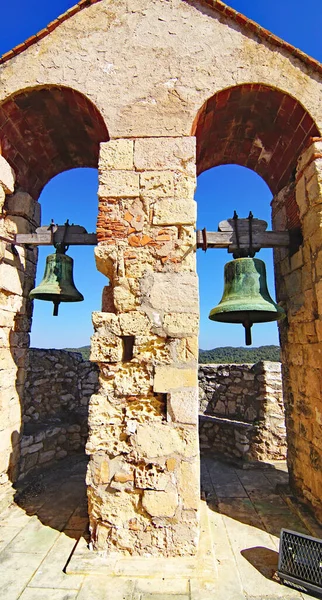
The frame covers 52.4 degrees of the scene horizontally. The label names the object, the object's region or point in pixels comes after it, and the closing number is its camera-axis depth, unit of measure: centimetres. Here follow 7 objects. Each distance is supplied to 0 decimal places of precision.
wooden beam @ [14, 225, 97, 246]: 378
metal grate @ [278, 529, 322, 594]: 237
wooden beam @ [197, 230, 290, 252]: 354
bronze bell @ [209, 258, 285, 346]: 306
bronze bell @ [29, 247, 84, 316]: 365
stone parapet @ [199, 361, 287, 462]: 538
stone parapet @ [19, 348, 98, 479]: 467
